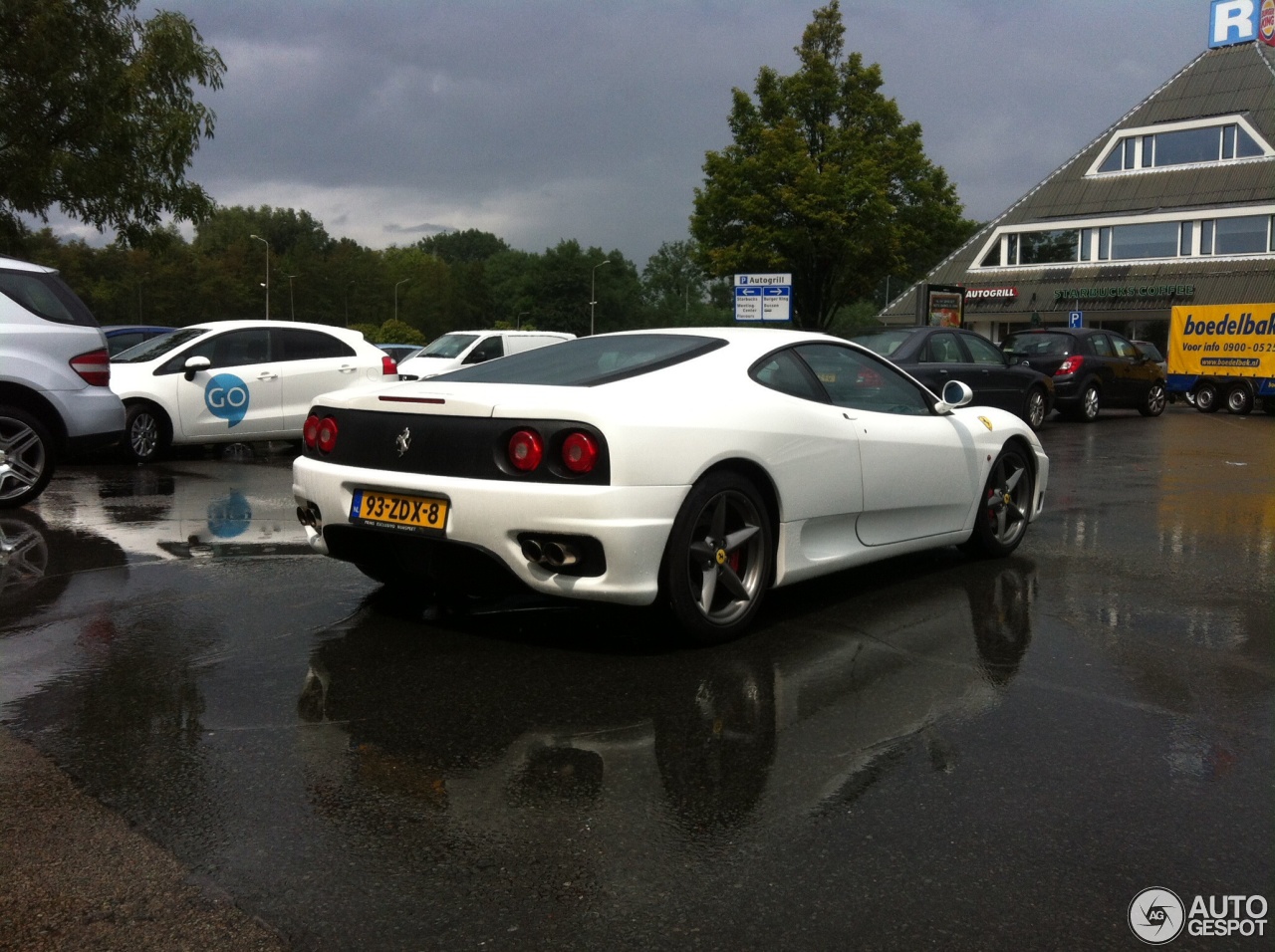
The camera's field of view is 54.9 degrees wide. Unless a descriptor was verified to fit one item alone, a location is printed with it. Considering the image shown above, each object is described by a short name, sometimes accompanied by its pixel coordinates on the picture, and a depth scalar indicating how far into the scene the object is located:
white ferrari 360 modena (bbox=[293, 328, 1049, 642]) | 4.65
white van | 19.39
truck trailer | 26.42
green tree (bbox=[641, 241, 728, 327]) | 144.00
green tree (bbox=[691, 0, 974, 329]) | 40.62
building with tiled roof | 44.91
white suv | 8.64
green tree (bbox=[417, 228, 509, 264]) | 166.36
